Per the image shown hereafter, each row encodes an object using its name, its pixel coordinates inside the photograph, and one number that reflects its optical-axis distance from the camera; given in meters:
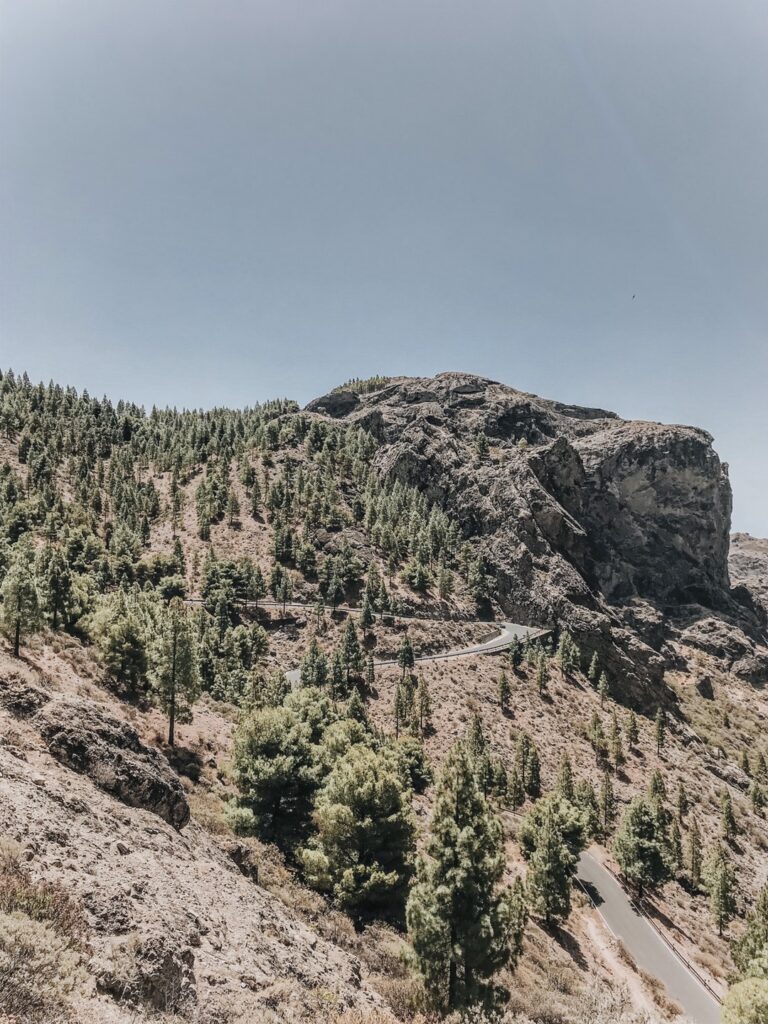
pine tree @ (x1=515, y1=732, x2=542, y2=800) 69.96
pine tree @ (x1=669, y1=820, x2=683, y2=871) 61.19
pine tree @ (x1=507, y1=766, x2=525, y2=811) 65.11
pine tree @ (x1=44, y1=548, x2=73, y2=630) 45.78
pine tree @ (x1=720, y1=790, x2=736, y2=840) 74.51
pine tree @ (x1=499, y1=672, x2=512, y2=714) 88.31
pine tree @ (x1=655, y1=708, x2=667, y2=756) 92.71
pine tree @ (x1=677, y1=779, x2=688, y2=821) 74.81
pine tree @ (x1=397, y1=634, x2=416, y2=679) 88.56
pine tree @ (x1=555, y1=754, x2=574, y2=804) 63.38
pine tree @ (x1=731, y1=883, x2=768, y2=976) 33.38
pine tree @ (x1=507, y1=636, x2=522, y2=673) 100.69
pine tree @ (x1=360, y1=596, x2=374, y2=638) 101.00
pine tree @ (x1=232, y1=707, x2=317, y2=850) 30.23
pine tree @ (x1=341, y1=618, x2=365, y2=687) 87.19
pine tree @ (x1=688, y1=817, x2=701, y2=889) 60.97
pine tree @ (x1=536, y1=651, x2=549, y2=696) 95.25
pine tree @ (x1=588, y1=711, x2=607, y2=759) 84.19
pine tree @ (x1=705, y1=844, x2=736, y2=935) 50.91
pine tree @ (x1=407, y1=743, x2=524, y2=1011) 17.89
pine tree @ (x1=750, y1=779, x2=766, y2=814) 91.38
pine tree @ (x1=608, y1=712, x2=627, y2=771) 81.06
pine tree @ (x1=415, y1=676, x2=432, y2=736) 77.56
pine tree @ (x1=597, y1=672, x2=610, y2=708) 103.19
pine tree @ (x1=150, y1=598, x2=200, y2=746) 37.59
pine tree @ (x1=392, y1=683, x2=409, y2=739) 76.45
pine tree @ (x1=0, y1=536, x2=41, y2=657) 33.06
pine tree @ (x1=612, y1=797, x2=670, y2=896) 49.09
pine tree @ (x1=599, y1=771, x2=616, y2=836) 66.31
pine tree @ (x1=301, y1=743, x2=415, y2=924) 24.34
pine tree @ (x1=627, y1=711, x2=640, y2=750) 89.75
